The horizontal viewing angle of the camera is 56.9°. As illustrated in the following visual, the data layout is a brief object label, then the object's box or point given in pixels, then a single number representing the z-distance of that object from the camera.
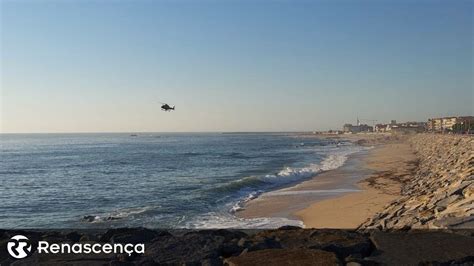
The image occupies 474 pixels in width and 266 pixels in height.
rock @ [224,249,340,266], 4.50
